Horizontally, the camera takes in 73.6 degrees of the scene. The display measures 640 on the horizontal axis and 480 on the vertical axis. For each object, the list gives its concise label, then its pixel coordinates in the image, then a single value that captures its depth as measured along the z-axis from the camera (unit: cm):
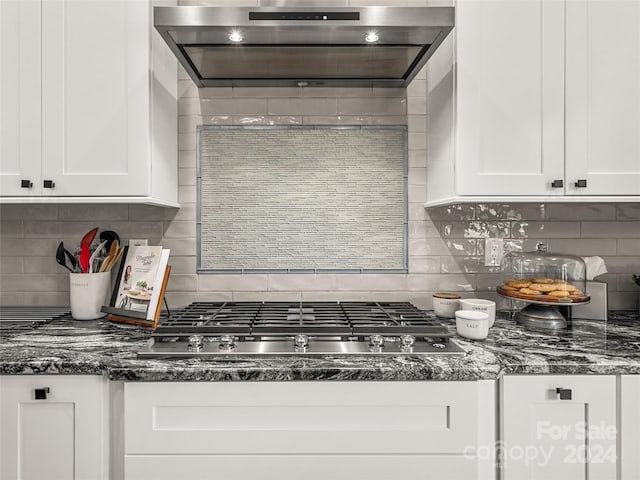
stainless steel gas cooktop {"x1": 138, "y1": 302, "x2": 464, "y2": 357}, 134
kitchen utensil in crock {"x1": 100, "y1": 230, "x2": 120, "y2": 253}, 199
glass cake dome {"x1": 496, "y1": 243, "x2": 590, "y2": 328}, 169
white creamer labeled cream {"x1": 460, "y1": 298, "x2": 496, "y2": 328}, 170
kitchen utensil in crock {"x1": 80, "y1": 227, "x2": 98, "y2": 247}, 189
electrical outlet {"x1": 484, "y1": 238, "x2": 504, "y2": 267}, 204
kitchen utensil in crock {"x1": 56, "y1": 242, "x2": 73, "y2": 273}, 186
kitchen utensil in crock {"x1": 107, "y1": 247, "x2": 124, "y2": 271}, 194
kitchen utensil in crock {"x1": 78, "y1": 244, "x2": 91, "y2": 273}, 183
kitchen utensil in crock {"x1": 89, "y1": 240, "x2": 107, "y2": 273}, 185
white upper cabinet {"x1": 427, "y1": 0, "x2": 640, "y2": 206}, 163
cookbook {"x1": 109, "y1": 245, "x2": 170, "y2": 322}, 171
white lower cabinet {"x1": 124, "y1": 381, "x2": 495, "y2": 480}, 127
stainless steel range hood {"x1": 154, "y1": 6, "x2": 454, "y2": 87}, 142
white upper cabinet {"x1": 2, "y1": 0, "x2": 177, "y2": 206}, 164
